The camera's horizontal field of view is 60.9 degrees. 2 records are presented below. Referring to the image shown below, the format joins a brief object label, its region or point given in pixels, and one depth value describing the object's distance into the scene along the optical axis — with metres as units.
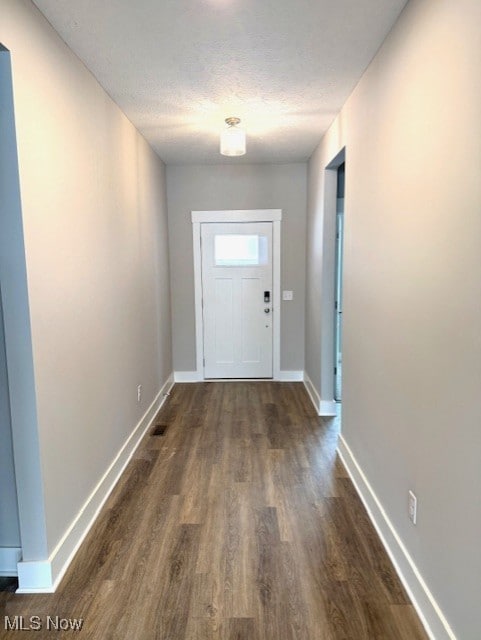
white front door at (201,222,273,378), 4.65
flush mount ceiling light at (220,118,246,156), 3.02
